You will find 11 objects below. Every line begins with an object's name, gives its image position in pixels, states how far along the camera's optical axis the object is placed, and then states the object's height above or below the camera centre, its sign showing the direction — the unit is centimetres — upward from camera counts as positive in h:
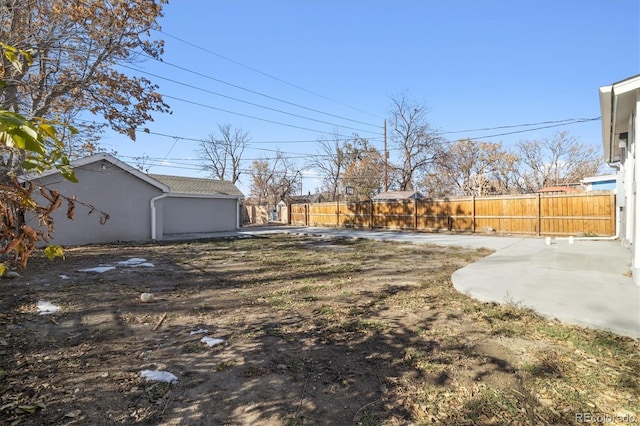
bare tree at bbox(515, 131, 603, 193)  3247 +313
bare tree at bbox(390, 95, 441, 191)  3164 +517
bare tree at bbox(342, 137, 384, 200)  3847 +369
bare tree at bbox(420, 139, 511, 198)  3559 +384
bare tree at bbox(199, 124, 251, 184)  4162 +501
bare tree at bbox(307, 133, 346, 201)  4119 +388
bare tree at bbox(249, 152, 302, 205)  4200 +256
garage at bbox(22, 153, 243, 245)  1358 +7
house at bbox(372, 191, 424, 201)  3253 +84
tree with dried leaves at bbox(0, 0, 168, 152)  802 +402
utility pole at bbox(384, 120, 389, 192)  2945 +498
